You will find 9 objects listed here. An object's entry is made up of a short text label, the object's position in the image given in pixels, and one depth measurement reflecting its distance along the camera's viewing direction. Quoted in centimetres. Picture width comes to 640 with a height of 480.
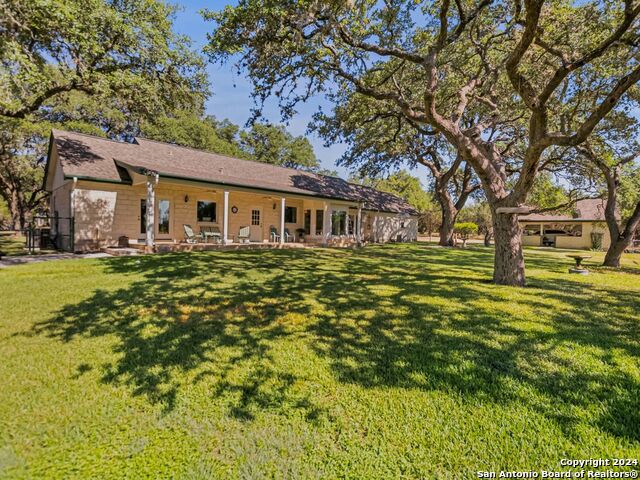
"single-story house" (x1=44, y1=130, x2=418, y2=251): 1169
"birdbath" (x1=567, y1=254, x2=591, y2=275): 968
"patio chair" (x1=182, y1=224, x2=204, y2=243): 1359
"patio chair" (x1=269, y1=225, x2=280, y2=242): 1674
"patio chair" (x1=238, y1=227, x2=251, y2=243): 1558
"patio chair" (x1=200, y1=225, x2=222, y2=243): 1416
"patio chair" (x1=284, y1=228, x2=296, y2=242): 1808
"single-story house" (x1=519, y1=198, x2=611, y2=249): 2530
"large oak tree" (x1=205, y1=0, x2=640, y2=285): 658
